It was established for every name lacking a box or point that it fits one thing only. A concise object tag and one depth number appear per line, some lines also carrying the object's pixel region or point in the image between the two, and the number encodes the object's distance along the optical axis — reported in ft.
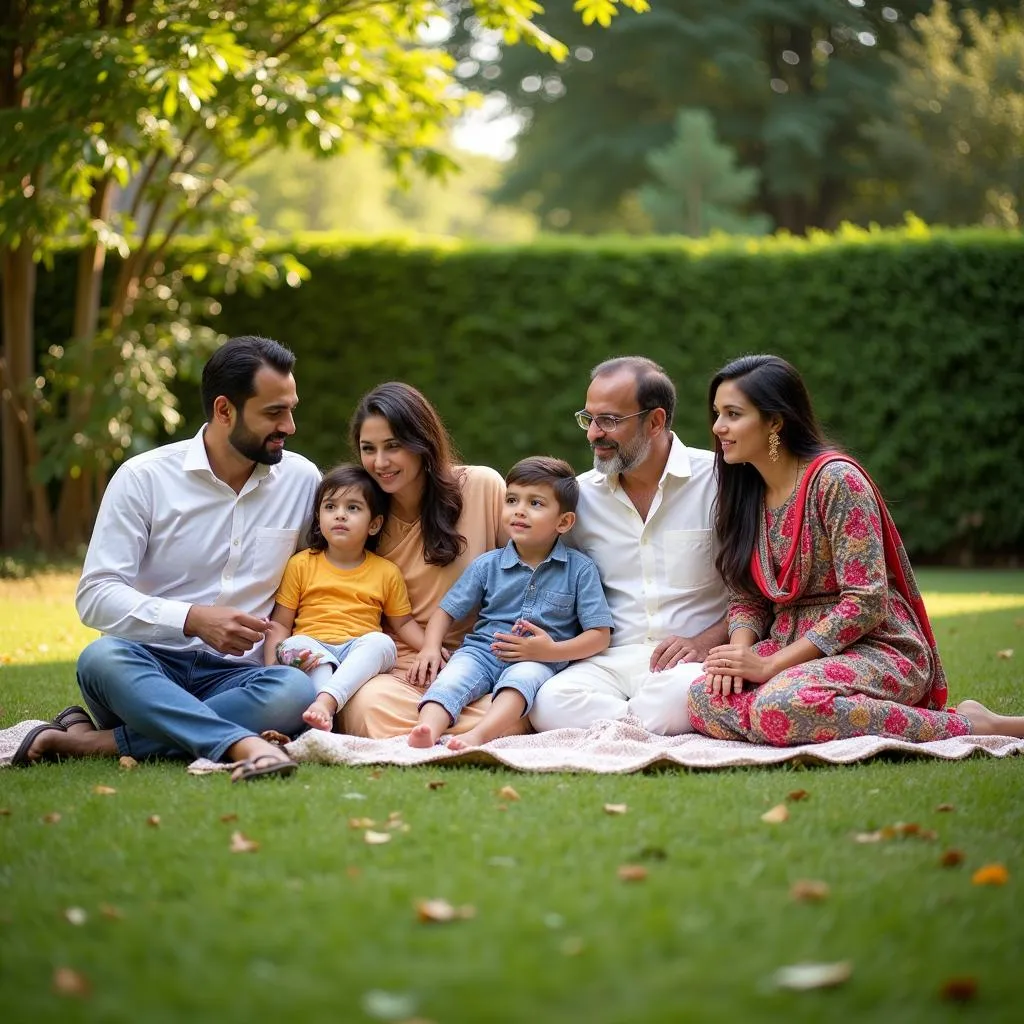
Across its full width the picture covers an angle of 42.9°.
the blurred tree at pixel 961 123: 74.84
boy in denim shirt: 16.47
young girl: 16.37
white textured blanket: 14.32
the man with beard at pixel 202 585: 14.85
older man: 16.90
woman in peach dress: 17.08
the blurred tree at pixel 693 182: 73.56
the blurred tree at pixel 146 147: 27.76
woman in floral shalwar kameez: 15.11
